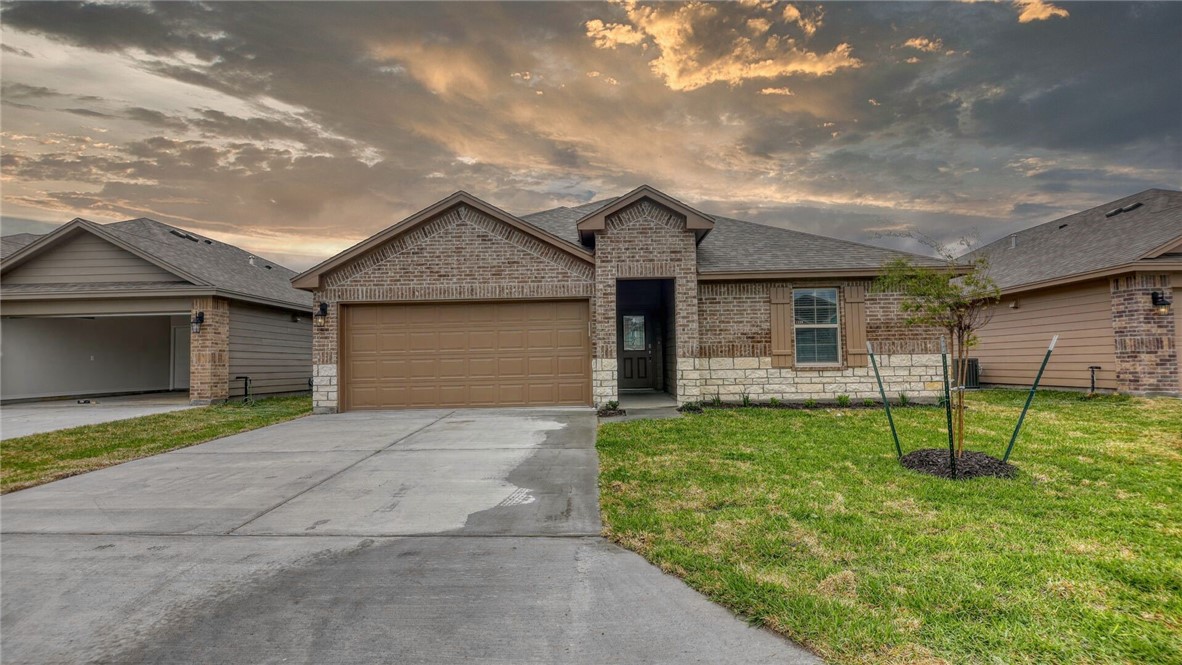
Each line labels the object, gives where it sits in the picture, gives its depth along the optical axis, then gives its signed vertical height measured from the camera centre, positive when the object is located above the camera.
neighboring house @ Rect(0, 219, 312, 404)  13.59 +1.20
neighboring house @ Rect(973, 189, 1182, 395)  11.75 +0.94
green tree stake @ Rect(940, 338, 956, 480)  5.40 -1.04
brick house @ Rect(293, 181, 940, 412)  11.55 +0.55
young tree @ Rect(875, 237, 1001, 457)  5.67 +0.49
